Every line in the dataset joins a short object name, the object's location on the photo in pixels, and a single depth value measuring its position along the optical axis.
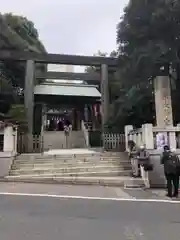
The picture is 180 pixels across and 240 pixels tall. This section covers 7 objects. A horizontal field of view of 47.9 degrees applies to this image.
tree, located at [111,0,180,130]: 8.76
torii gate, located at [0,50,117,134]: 13.40
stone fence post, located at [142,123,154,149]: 7.80
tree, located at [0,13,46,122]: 13.98
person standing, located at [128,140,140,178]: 8.30
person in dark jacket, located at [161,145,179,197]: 6.12
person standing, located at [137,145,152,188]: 7.30
